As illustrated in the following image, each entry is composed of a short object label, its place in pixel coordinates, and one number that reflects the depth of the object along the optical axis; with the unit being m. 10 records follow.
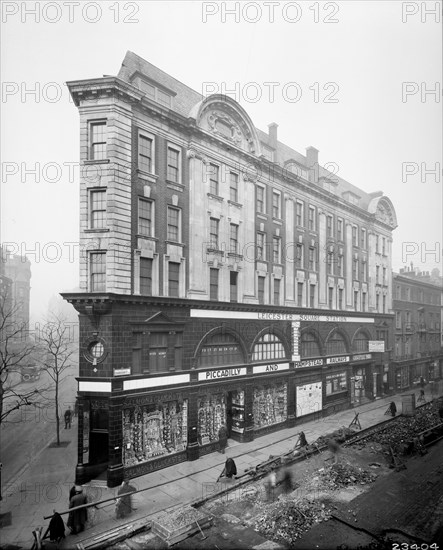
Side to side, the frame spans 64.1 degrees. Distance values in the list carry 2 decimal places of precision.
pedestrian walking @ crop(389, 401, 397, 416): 29.94
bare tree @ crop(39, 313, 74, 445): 22.86
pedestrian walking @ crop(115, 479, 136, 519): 14.06
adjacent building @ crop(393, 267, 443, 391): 44.28
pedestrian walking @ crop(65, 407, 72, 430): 27.17
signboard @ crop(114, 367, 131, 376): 17.60
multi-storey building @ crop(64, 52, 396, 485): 18.12
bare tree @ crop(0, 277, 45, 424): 40.22
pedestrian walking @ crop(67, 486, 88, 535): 13.02
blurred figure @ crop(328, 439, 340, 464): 21.17
